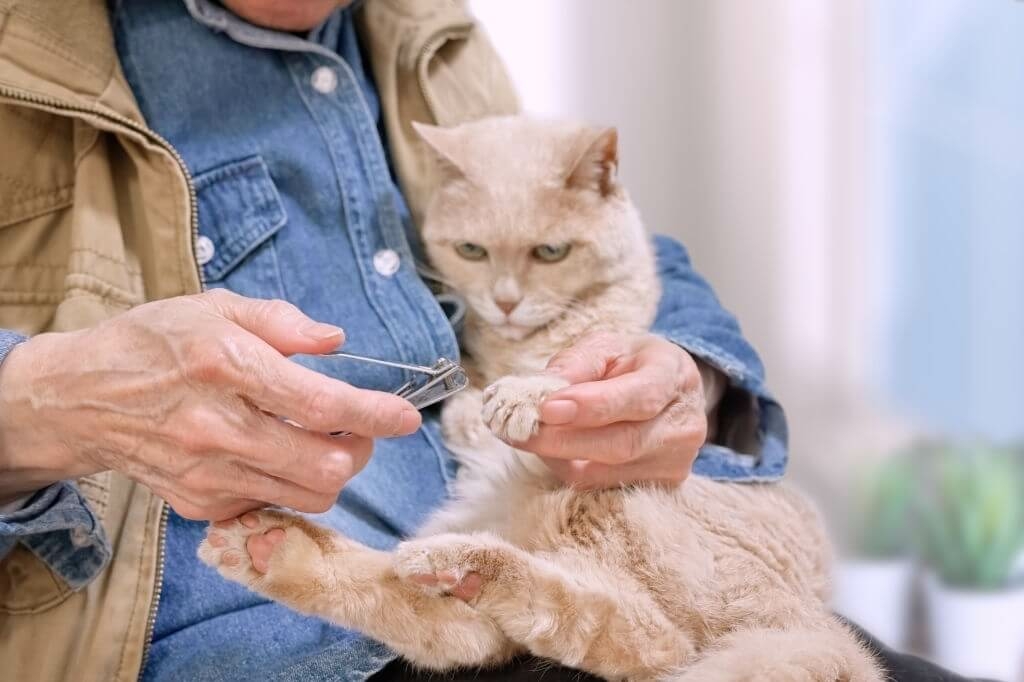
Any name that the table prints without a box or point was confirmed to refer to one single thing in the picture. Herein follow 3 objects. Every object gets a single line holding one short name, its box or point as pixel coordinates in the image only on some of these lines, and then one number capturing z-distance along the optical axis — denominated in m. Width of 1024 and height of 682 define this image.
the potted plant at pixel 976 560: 1.16
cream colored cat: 0.73
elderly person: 0.70
